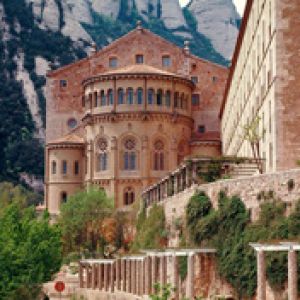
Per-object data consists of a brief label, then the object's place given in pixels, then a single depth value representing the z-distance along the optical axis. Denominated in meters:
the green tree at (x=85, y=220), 71.62
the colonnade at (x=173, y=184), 47.16
